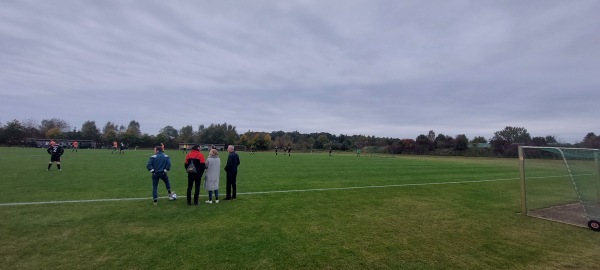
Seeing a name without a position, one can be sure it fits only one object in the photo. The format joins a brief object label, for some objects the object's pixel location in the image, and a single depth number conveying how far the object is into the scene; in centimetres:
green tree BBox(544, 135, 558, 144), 8237
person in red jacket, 940
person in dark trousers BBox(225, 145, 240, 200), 1040
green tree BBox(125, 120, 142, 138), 15982
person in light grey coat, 981
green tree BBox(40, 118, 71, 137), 12046
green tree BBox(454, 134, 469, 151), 8191
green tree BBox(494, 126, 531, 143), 9881
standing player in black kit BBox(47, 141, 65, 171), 1776
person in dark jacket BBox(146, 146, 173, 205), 947
